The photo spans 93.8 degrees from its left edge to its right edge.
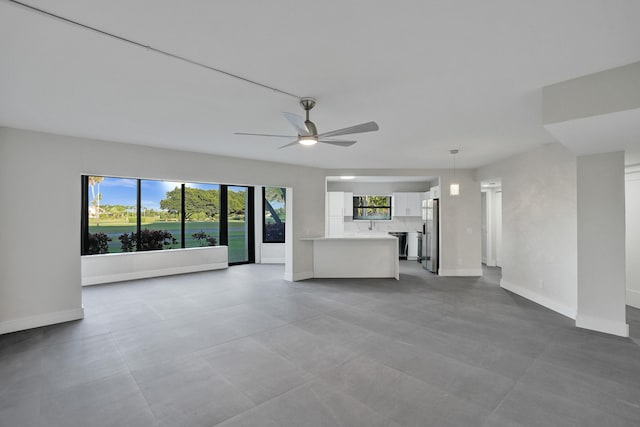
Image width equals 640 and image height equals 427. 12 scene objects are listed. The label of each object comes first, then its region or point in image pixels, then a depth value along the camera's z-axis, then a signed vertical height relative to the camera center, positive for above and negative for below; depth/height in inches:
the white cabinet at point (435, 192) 290.0 +21.6
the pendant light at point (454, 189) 234.5 +19.6
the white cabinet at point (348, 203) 372.8 +14.2
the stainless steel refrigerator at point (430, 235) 287.1 -21.0
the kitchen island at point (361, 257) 262.1 -37.5
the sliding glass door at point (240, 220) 345.4 -6.1
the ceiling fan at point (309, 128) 103.3 +30.6
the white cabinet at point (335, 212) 356.8 +2.9
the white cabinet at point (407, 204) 365.1 +12.4
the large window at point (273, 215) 361.1 -0.4
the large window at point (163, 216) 285.9 -1.3
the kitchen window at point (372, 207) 382.0 +9.3
